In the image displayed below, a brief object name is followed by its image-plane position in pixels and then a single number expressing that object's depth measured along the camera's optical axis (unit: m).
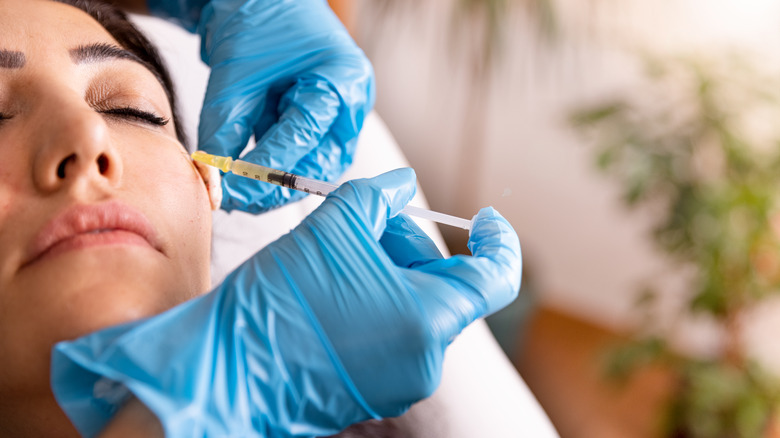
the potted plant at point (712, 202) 1.89
